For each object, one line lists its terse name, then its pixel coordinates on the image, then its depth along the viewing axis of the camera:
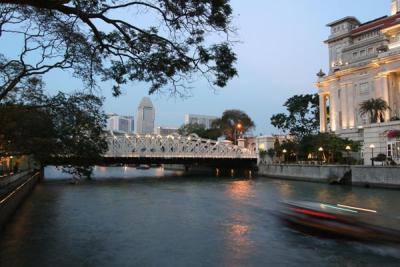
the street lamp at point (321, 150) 63.12
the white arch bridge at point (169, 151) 75.07
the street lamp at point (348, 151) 58.97
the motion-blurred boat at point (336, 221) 15.55
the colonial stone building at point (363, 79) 57.81
